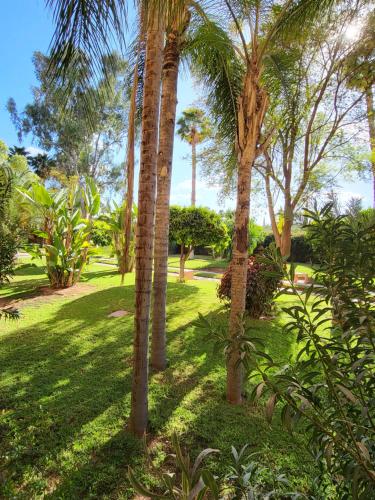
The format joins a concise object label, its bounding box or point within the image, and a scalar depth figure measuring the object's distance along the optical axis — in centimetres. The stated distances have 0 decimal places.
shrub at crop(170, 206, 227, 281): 1078
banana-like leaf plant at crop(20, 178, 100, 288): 912
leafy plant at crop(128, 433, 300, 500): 75
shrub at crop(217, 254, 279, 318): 644
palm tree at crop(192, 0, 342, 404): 333
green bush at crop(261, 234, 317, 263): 2093
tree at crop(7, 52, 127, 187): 2594
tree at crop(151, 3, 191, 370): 404
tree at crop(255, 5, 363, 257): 838
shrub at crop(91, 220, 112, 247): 2455
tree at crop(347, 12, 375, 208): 791
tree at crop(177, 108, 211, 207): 2559
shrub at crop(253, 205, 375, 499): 98
